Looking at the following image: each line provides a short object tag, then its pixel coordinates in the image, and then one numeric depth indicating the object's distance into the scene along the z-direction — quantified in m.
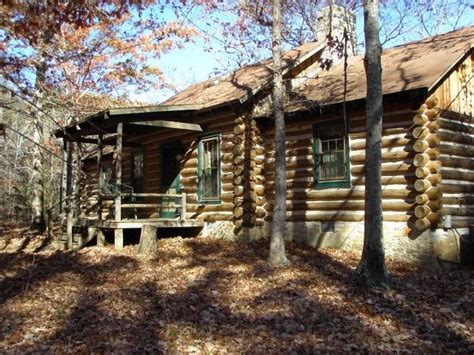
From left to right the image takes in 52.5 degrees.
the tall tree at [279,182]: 10.42
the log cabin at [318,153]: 10.96
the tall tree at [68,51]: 8.36
